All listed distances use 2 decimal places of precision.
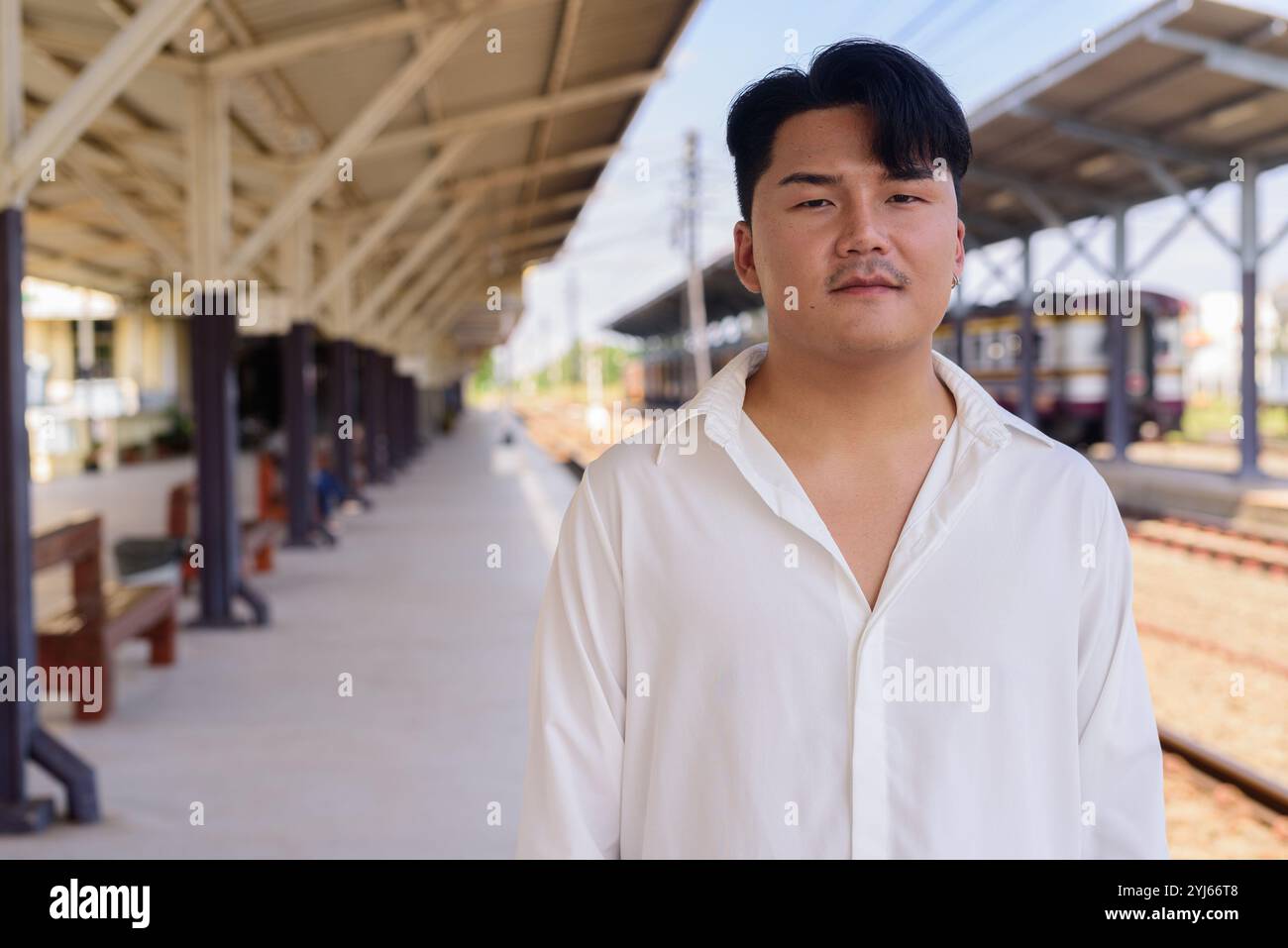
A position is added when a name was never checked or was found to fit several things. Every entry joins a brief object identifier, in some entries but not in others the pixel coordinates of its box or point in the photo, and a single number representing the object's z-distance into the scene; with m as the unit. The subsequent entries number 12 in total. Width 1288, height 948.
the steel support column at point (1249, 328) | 14.80
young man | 1.66
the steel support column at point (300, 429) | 13.05
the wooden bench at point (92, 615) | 6.29
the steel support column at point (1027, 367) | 19.34
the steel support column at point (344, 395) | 17.08
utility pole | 27.47
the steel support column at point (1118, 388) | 18.02
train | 20.83
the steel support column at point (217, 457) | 9.00
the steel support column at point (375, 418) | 21.91
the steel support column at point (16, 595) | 4.92
